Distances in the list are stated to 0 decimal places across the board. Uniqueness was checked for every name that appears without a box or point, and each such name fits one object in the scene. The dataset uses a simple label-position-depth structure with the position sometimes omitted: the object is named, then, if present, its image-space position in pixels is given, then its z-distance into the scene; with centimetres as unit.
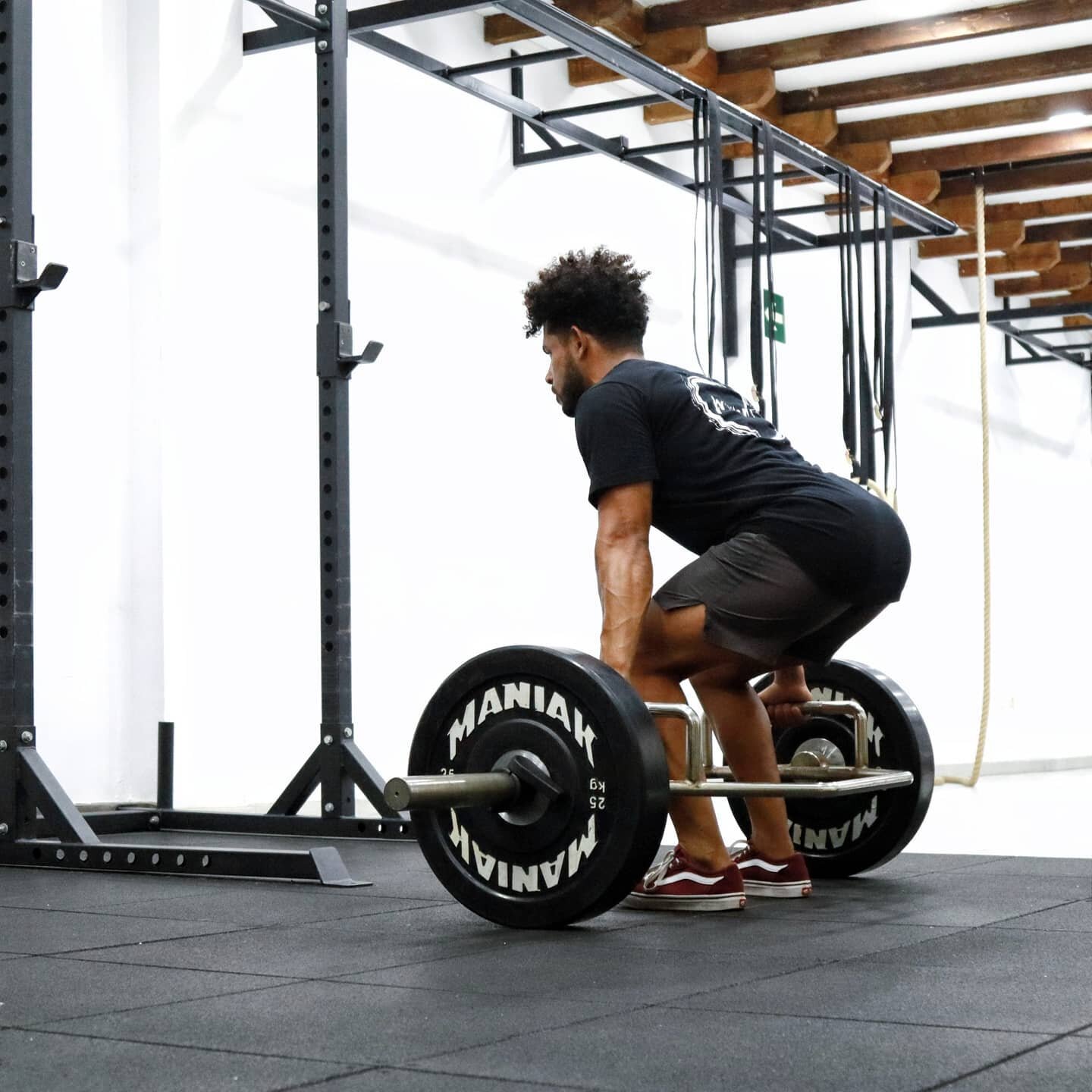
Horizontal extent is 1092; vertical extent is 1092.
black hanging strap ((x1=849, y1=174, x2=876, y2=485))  499
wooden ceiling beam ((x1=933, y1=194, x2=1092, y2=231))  750
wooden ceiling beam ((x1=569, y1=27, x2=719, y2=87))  553
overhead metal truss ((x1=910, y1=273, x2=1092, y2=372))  842
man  238
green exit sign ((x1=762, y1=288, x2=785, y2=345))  661
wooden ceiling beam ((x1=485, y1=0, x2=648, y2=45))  529
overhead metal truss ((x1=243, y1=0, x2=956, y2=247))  428
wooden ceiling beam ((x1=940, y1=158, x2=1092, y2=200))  718
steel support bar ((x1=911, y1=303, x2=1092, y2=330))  833
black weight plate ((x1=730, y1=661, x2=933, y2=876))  284
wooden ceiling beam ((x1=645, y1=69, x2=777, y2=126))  584
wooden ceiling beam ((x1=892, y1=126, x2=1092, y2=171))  676
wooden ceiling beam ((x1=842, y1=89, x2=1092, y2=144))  634
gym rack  309
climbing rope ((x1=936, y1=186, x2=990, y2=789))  551
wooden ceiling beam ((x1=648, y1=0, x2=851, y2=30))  520
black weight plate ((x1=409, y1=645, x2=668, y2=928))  213
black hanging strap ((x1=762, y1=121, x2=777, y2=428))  470
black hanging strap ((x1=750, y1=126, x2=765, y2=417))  432
